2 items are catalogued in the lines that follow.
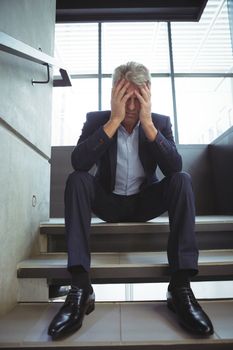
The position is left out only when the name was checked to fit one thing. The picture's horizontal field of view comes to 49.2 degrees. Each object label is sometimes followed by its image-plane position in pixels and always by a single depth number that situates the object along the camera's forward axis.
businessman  0.96
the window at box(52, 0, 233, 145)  3.82
